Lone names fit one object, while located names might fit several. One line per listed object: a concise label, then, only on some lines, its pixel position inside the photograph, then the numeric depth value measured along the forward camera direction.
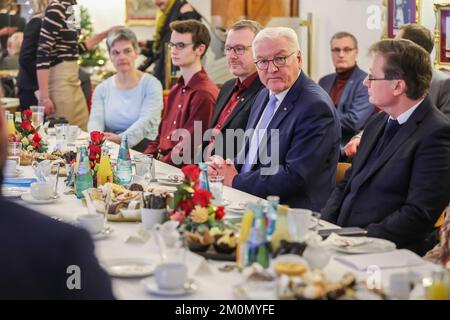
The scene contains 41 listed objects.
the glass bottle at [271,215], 2.34
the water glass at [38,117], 5.40
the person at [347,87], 6.06
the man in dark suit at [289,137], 3.85
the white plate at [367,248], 2.61
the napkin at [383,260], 2.43
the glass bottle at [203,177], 3.08
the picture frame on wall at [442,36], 5.61
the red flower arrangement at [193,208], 2.64
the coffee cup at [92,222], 2.80
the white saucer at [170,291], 2.16
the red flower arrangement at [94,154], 3.74
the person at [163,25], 7.57
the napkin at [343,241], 2.66
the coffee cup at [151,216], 2.87
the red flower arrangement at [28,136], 4.67
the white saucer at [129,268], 2.34
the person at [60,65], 6.77
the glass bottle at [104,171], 3.64
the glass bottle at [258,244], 2.23
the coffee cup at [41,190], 3.46
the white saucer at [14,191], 3.56
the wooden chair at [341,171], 4.08
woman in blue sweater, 5.82
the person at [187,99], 5.14
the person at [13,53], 8.20
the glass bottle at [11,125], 4.74
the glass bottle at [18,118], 4.99
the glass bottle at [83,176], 3.52
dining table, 2.19
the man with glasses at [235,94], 4.62
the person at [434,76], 4.74
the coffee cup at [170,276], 2.17
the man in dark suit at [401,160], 3.26
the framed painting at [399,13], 6.02
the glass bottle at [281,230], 2.36
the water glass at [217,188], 3.22
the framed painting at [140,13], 9.73
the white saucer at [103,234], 2.80
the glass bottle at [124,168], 3.80
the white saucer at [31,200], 3.42
